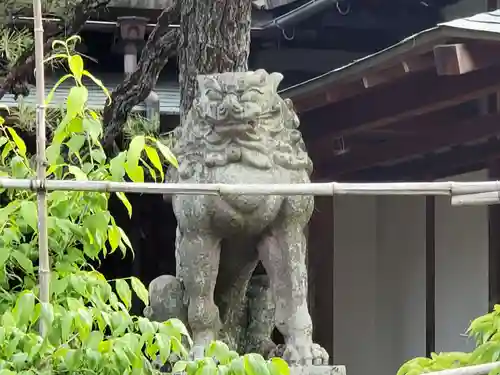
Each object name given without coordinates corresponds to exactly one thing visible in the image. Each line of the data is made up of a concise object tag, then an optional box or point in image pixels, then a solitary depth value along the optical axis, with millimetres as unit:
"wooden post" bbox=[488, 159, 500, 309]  11857
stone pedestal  6166
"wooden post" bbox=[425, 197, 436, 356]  13945
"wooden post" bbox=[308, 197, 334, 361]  13537
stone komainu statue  6132
